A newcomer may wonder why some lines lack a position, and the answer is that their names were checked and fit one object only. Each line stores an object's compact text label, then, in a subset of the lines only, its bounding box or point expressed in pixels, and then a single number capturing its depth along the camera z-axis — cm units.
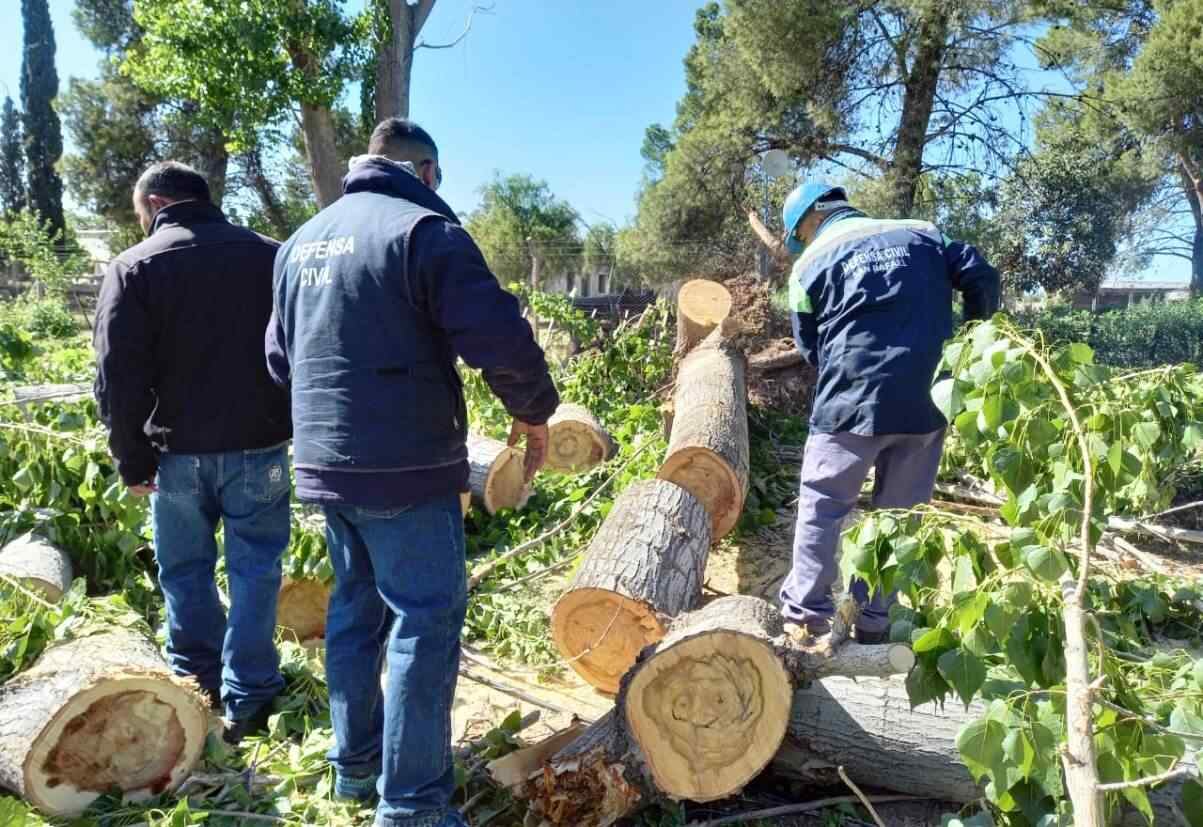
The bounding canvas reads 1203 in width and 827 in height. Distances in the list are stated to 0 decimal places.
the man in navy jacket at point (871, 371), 298
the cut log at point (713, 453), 419
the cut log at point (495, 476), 493
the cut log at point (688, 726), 216
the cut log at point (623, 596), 286
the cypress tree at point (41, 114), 3031
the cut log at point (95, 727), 214
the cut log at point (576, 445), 600
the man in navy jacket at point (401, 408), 195
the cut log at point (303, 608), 348
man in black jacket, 254
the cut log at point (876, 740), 227
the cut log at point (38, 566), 320
